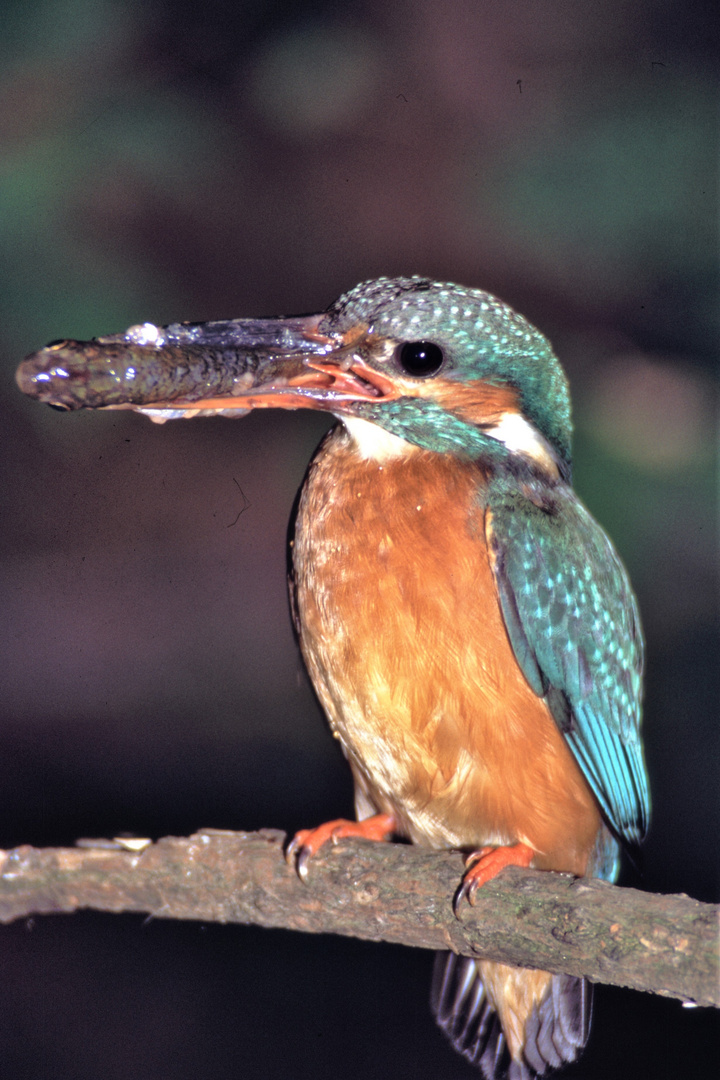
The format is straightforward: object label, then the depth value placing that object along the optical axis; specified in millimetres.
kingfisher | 2786
